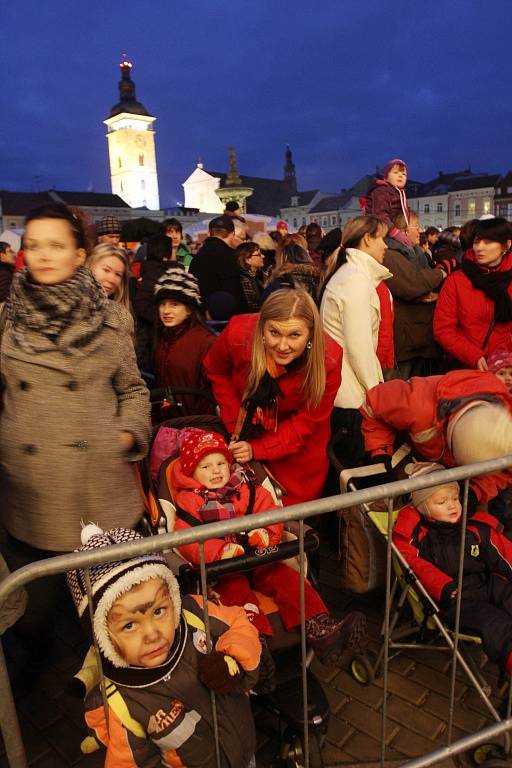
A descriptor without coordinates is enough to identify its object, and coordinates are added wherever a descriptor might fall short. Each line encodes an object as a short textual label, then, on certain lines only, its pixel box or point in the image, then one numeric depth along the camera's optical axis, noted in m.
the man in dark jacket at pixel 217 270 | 5.80
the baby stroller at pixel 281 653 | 2.39
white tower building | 88.62
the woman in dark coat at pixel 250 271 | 6.11
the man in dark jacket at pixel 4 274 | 5.68
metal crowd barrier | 1.60
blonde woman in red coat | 3.11
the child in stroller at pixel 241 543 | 2.58
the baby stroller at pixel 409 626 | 2.53
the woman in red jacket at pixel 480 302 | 4.54
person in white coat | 3.95
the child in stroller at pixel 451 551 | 2.72
